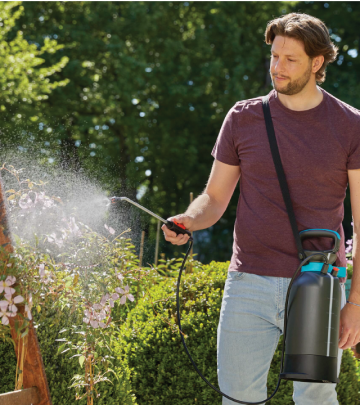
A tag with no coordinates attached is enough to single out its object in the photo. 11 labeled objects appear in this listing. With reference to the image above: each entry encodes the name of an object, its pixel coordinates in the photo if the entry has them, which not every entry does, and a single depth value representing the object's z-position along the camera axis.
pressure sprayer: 3.34
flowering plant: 3.52
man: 3.49
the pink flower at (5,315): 3.39
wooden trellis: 3.47
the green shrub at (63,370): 3.78
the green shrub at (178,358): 4.27
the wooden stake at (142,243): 5.45
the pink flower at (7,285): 3.41
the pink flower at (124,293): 3.79
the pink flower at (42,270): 3.54
